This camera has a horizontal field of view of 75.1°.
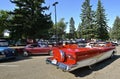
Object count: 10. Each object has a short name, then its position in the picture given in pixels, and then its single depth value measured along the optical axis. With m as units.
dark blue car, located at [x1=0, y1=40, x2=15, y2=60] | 5.32
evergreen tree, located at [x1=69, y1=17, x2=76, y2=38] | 40.48
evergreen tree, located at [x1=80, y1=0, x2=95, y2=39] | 20.83
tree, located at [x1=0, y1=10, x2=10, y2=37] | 18.23
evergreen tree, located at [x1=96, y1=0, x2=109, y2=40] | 21.23
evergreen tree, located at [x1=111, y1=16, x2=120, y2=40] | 30.09
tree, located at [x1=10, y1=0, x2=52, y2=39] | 11.03
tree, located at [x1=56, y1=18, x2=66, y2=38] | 27.13
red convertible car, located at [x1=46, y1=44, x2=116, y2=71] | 3.47
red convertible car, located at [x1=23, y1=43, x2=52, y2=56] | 7.30
